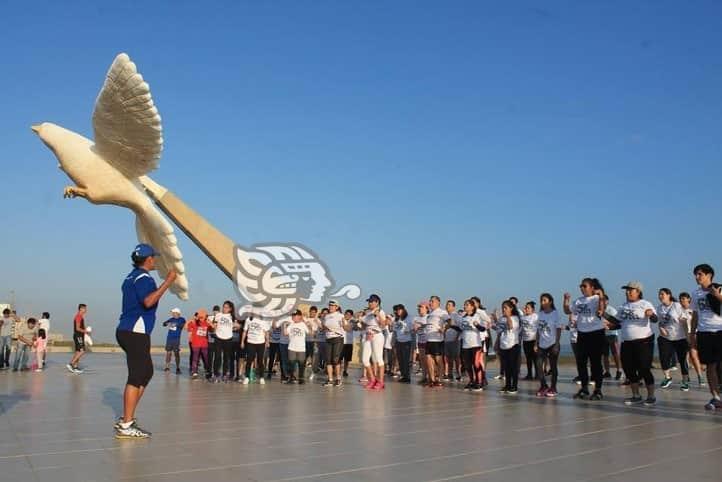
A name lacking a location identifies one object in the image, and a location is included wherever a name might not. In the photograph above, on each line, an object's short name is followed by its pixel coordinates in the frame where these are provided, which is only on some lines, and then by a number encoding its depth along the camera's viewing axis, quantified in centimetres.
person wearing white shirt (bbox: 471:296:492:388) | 1077
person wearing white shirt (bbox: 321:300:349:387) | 1152
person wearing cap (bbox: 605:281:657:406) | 817
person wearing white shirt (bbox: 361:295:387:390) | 1095
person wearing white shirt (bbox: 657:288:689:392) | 1055
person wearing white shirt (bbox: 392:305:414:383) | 1216
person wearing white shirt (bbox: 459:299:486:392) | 1064
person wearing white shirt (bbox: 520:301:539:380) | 1124
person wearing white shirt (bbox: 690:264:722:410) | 748
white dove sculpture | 931
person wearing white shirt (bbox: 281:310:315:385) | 1177
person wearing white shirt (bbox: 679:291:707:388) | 1055
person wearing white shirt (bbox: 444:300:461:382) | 1170
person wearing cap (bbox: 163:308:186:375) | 1481
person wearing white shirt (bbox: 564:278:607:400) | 861
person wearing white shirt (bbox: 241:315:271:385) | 1184
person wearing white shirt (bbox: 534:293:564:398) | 961
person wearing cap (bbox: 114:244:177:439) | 536
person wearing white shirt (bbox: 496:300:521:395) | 1005
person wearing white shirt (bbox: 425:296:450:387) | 1120
